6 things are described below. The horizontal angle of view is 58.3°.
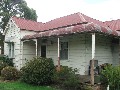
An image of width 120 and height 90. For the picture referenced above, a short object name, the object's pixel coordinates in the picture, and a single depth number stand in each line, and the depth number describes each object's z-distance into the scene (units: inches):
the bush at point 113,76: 221.7
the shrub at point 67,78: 242.9
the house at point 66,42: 288.0
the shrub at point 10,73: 331.2
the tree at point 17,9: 747.4
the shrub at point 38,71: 279.9
